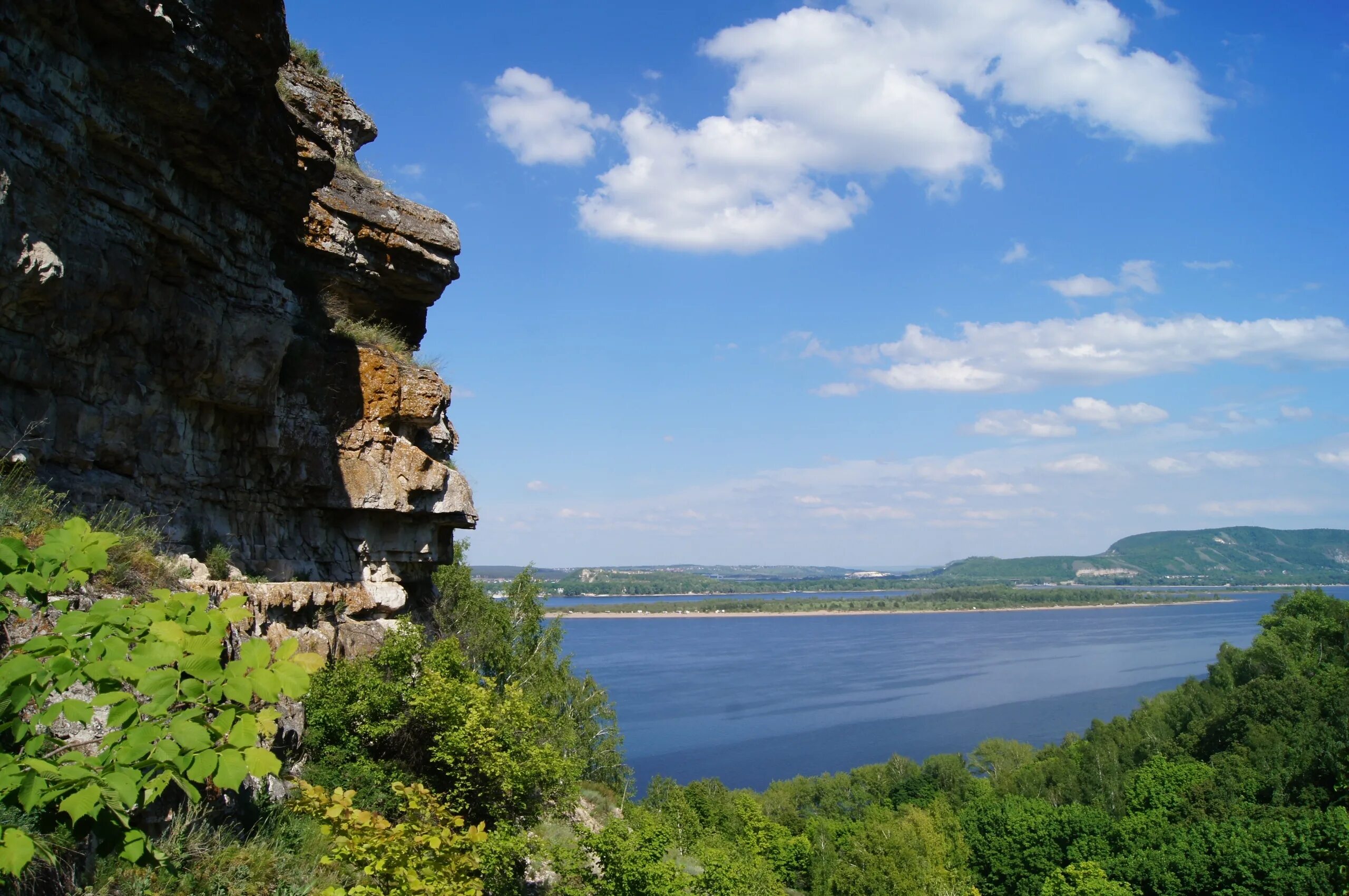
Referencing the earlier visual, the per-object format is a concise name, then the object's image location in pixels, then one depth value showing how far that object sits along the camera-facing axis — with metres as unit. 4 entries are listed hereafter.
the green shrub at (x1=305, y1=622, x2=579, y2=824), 13.08
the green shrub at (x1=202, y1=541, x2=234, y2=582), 12.89
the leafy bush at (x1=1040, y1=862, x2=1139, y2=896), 28.75
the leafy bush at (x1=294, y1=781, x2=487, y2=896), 8.10
